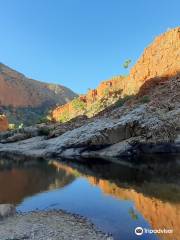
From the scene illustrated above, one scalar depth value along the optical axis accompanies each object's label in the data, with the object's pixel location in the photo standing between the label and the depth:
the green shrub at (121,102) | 27.90
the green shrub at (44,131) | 28.83
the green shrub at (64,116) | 56.54
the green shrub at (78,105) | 58.32
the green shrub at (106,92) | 52.77
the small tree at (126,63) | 49.18
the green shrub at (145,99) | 24.14
